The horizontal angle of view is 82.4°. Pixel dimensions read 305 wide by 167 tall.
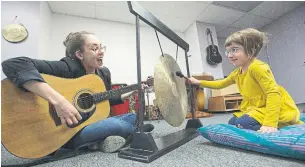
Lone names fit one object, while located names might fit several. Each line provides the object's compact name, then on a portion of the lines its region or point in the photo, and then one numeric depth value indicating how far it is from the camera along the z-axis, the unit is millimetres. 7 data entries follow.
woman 650
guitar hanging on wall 3250
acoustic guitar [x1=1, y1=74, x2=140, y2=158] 615
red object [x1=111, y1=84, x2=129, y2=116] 1992
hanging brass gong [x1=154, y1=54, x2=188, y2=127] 851
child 739
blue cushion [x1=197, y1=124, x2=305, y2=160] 569
